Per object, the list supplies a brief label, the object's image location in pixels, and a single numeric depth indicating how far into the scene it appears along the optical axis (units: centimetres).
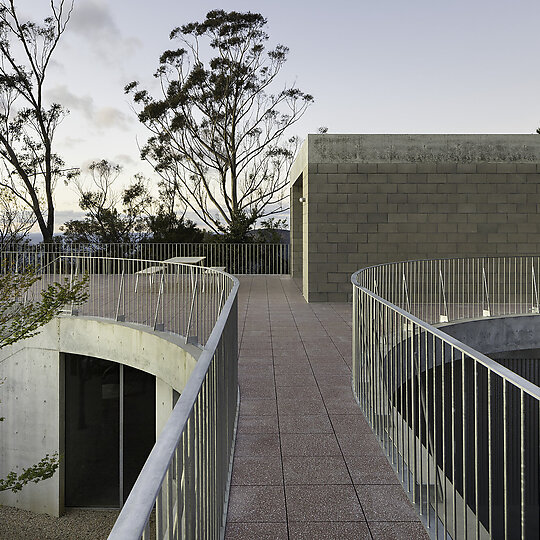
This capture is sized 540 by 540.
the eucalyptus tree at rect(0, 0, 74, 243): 2836
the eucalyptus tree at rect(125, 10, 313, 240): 2966
